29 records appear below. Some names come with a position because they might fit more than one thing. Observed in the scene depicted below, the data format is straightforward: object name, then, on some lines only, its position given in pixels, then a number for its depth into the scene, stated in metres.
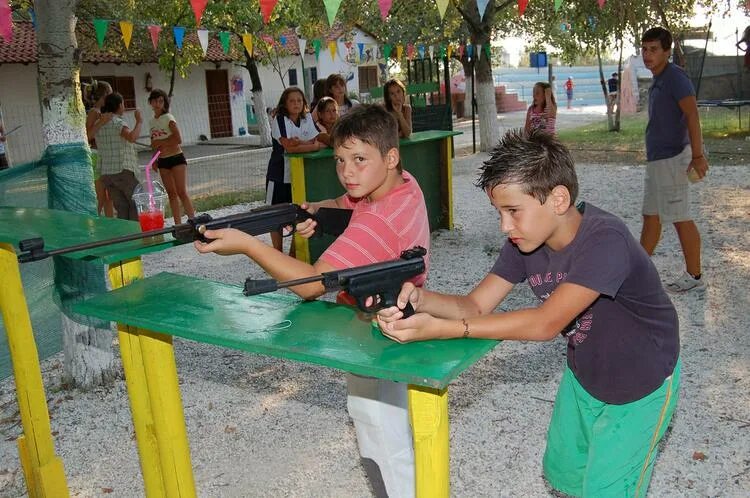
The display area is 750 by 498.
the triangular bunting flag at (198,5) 5.49
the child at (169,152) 8.45
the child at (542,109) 9.63
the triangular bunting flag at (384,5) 5.93
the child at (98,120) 7.76
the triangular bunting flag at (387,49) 16.98
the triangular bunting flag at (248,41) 13.22
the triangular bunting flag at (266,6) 5.65
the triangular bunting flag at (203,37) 12.58
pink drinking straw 3.12
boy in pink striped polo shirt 2.23
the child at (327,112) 7.32
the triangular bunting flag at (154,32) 11.10
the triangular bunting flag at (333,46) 15.16
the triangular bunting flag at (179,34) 12.18
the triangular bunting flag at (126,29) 10.41
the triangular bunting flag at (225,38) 14.11
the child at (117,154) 7.73
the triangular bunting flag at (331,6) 4.87
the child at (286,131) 6.95
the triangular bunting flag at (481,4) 6.77
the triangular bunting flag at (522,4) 6.02
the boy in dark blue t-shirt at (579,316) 1.93
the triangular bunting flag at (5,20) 5.56
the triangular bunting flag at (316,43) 15.42
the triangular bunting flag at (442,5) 5.18
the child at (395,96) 7.95
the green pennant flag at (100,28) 10.39
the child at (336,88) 7.98
